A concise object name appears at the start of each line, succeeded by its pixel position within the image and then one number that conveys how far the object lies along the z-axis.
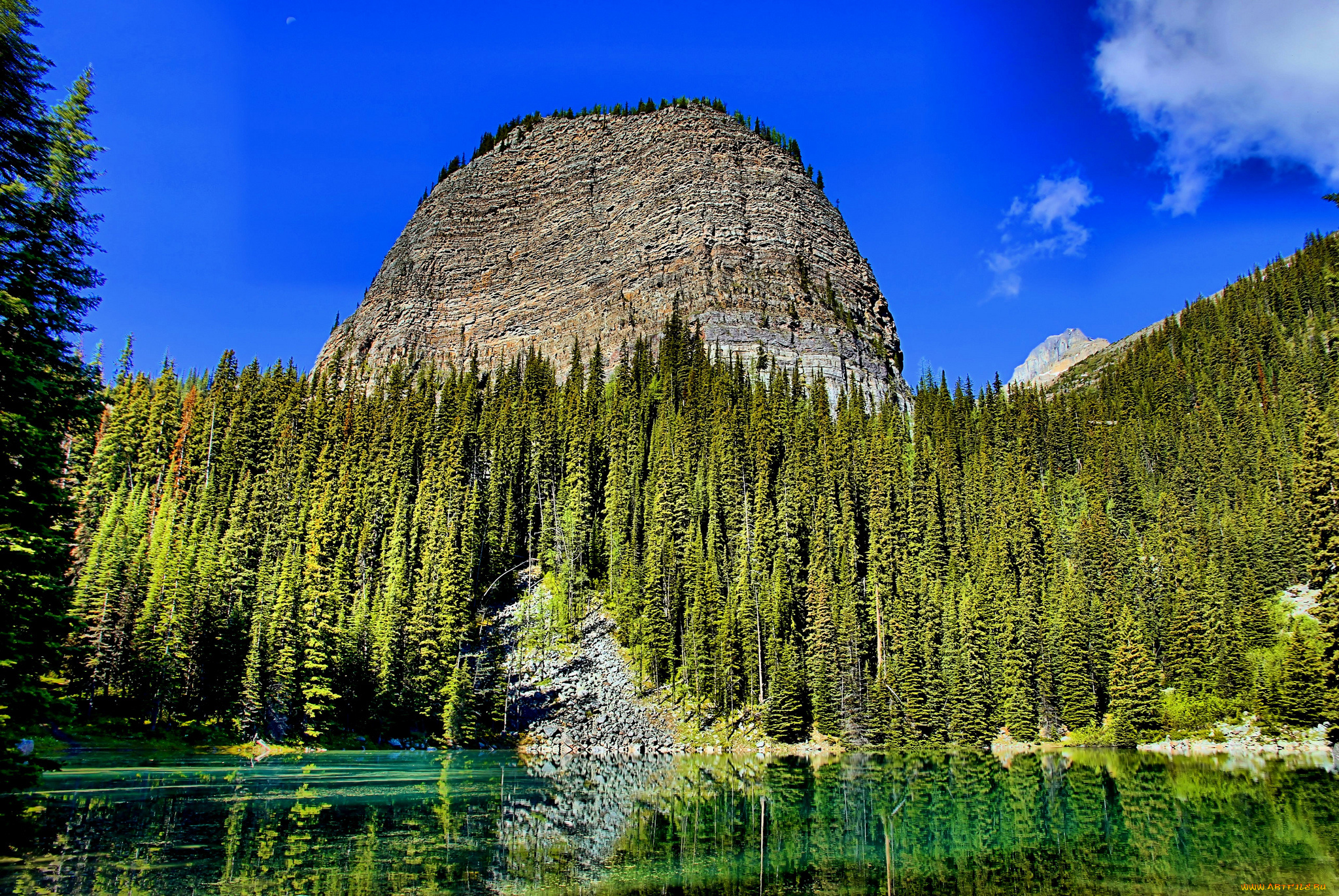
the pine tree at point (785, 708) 66.88
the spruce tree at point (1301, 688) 56.78
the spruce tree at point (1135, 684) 65.25
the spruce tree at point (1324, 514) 35.66
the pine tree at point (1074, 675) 68.06
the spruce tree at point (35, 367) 19.00
